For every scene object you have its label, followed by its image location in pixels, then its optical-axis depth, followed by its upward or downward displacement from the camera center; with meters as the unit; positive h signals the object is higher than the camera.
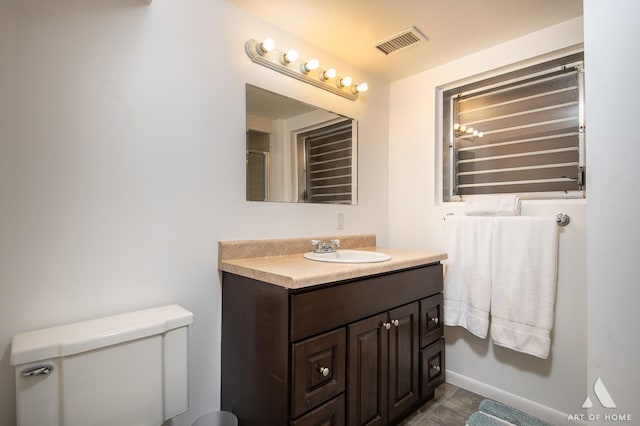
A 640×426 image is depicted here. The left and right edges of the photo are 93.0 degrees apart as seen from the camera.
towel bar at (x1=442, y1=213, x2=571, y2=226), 1.62 -0.04
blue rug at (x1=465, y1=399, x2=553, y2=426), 1.63 -1.14
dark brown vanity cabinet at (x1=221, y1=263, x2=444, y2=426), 1.12 -0.59
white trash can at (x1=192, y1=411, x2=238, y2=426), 1.34 -0.93
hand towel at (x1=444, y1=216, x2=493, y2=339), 1.84 -0.39
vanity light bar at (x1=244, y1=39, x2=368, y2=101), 1.62 +0.86
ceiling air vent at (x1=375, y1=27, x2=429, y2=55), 1.77 +1.05
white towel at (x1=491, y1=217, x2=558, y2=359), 1.63 -0.40
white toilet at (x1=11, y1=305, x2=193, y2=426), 0.89 -0.52
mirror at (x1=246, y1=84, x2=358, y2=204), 1.65 +0.37
